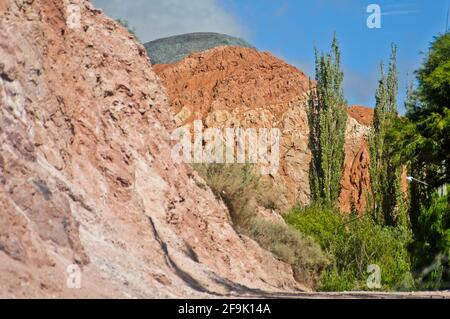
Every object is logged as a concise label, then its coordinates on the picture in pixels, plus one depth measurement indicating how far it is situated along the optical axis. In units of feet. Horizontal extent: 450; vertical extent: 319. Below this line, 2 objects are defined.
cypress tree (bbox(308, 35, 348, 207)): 193.57
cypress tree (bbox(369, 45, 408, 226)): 185.78
